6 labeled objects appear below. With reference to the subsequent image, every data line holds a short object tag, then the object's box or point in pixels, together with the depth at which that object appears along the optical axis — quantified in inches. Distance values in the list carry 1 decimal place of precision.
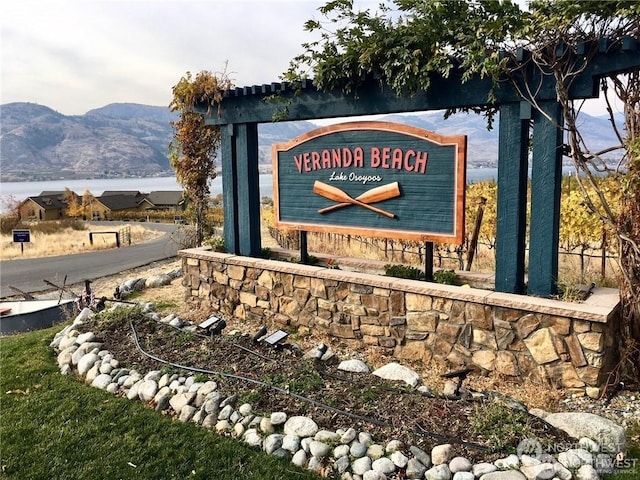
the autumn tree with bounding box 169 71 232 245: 354.6
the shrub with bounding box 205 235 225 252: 289.0
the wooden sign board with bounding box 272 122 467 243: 199.6
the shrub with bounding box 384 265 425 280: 216.4
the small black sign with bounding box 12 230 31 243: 648.4
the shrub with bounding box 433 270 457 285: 206.7
